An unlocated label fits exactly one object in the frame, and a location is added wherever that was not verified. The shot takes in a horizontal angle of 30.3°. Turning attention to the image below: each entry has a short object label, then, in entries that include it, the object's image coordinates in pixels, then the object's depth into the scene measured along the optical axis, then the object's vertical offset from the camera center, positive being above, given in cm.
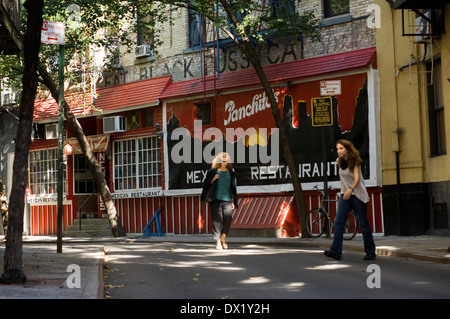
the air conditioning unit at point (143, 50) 2709 +551
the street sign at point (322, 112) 1844 +229
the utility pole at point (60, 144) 1548 +145
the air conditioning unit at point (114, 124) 2734 +317
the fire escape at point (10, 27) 1239 +304
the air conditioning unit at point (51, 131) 3036 +331
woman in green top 1686 +49
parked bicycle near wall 1900 -18
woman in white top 1303 +26
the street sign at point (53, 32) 1461 +333
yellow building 1903 +219
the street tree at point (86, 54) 2262 +524
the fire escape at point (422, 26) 1817 +425
